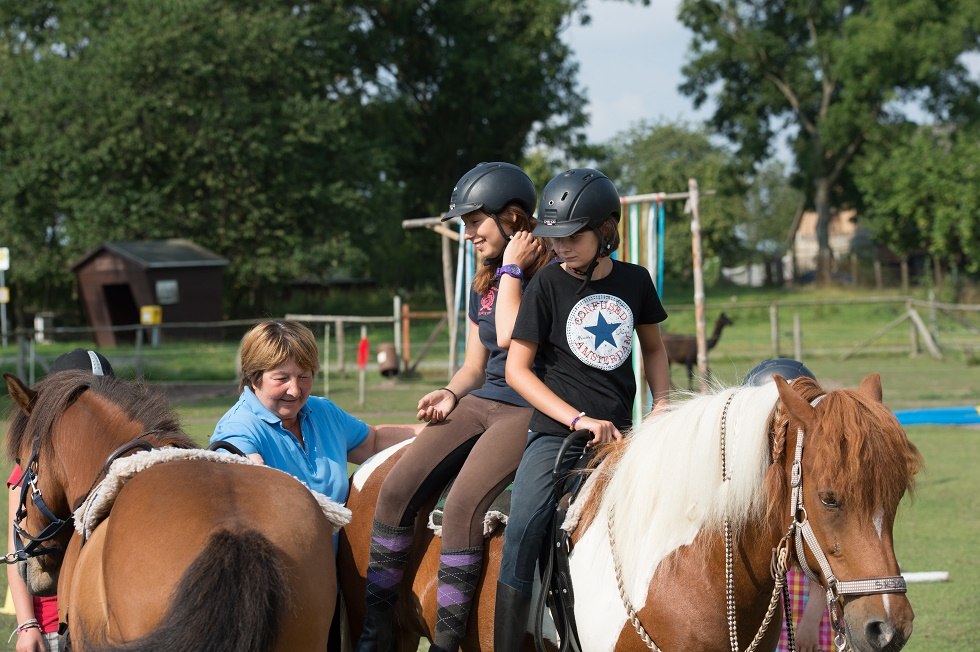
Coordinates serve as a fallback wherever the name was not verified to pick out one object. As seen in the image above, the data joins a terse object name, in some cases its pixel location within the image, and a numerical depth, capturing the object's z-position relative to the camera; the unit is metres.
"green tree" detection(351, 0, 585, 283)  43.84
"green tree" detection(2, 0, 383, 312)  36.31
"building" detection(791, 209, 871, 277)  51.41
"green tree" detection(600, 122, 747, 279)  54.66
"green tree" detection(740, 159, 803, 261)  89.81
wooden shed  32.59
